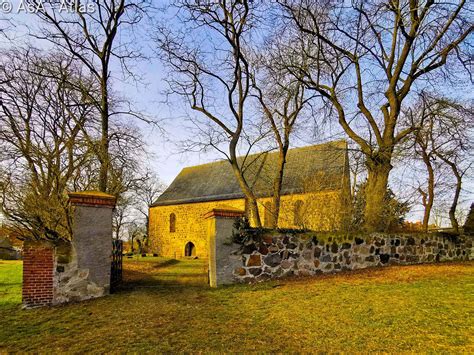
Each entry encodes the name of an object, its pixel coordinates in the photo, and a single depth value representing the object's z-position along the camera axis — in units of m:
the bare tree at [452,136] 9.45
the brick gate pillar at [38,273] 5.36
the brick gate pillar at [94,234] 5.78
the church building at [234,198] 13.70
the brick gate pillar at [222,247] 6.99
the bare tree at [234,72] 10.44
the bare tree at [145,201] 33.78
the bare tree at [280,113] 12.30
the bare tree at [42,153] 7.95
